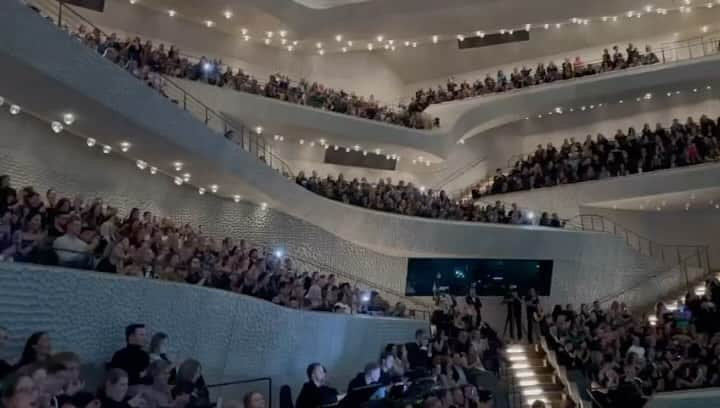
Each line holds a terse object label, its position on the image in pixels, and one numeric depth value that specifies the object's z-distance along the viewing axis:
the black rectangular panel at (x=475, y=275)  16.97
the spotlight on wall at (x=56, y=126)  9.48
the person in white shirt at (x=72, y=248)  5.18
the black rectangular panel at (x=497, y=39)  21.27
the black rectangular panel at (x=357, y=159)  18.50
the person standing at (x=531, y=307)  15.02
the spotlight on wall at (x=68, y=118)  9.01
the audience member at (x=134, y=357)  4.71
